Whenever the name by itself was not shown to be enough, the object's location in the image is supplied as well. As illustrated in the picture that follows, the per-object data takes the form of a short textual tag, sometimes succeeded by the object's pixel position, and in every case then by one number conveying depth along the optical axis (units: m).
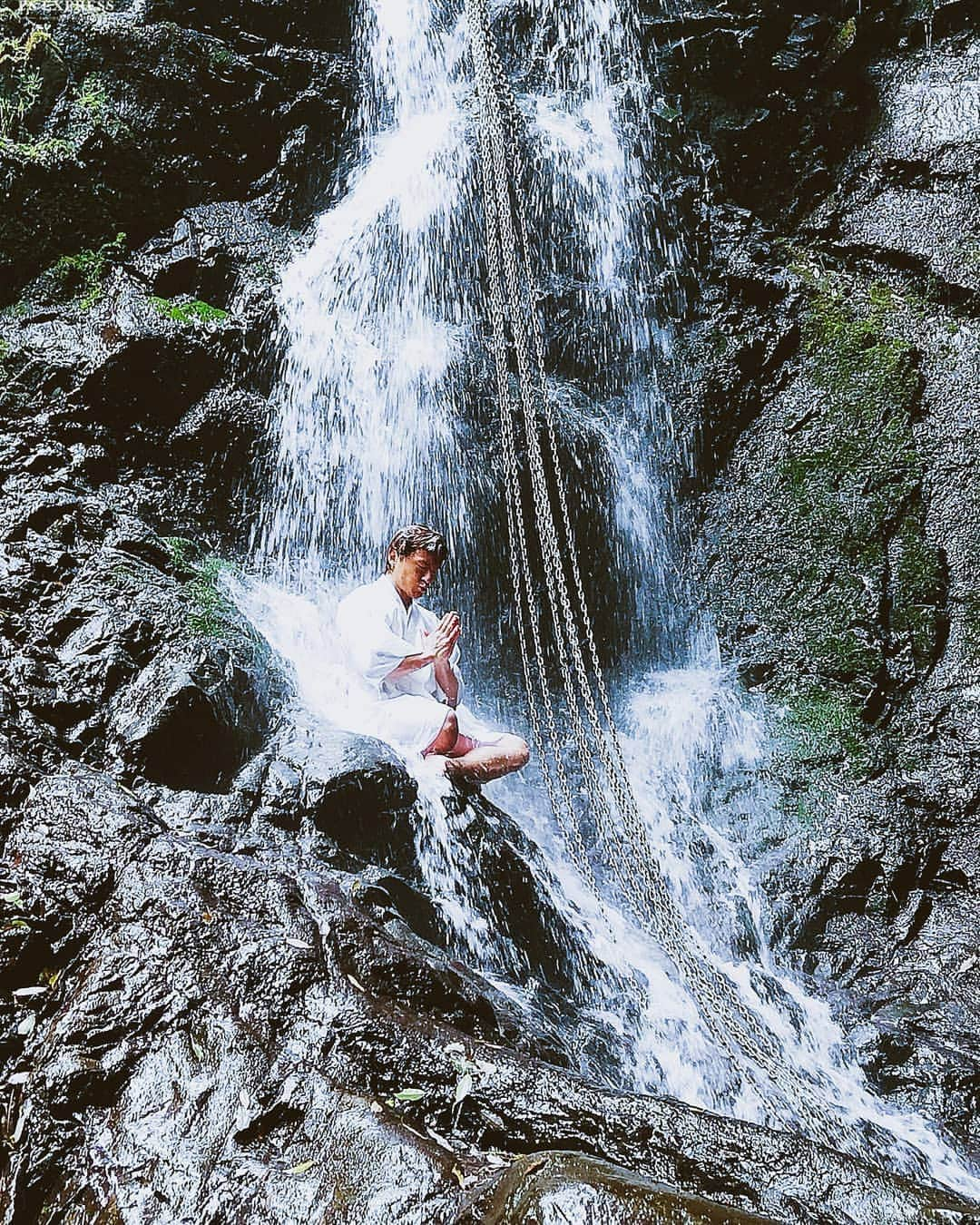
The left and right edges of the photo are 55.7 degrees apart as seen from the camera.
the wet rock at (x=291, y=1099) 2.46
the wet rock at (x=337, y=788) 4.53
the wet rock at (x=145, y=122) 7.64
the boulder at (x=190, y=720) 4.61
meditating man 5.20
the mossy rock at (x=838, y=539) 6.77
